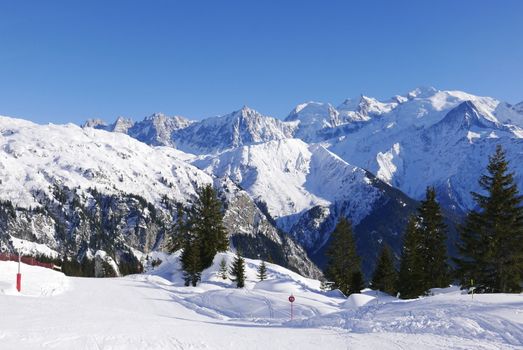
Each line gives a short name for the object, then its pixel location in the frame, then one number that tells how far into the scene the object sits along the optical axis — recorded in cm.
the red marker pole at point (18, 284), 2662
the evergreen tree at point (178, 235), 7531
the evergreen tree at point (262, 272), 6654
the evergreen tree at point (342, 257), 7200
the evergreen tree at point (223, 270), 6090
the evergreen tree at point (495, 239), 3894
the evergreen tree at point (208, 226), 6650
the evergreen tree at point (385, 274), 6469
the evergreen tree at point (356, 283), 6544
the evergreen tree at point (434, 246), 5975
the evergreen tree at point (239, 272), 5728
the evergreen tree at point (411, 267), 5591
